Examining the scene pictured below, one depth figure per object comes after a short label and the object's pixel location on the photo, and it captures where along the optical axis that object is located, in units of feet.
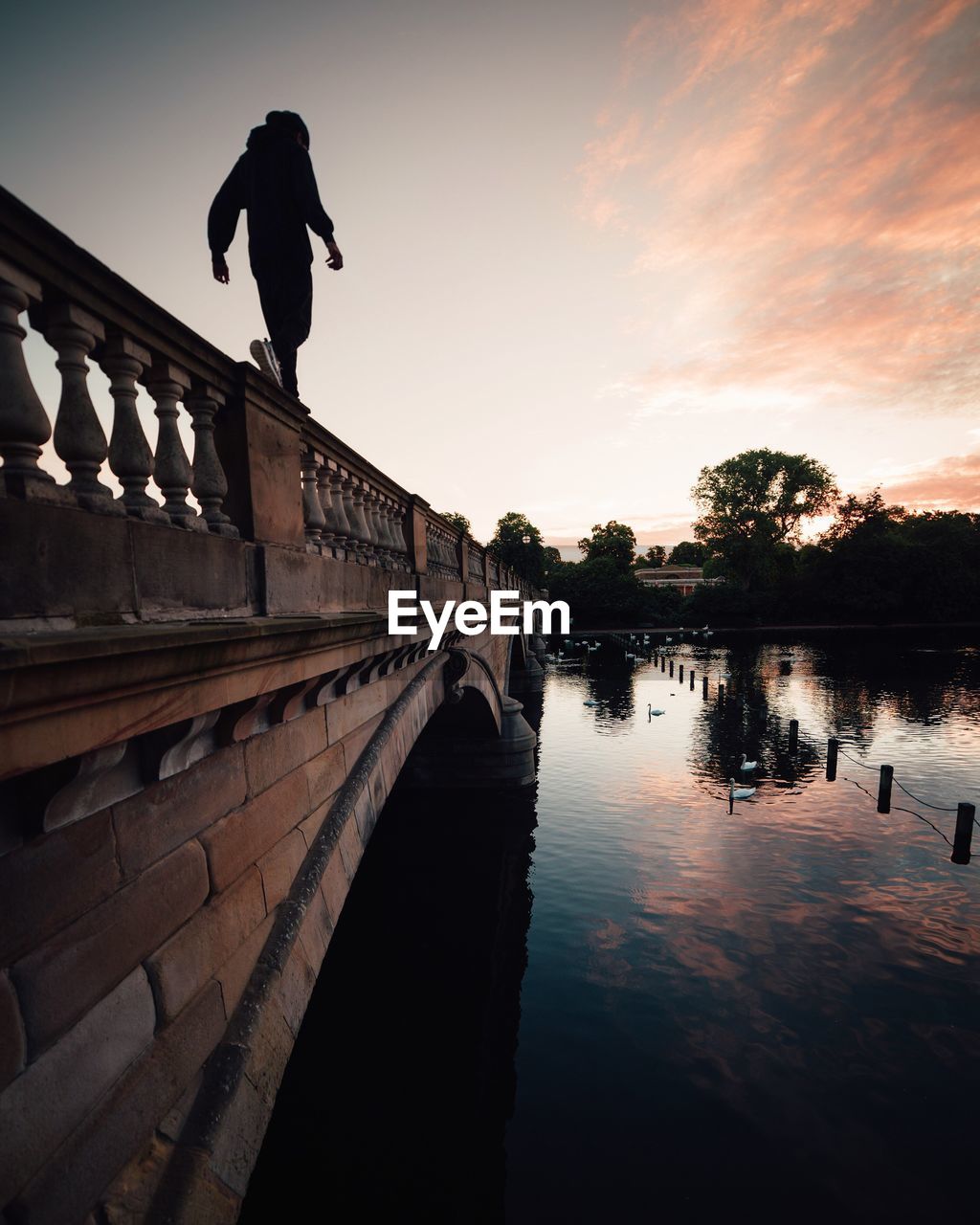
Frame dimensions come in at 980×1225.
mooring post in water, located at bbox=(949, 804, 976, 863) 46.19
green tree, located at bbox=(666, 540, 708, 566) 544.62
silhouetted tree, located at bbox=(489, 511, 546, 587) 308.36
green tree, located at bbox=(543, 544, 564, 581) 392.96
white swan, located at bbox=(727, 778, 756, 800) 62.39
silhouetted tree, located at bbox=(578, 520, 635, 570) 372.58
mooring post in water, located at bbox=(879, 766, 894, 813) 58.03
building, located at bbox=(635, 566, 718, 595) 505.66
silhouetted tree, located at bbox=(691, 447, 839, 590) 282.56
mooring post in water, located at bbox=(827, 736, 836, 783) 68.59
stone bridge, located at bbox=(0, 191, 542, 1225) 7.27
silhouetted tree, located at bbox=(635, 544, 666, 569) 574.56
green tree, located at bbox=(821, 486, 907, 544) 289.33
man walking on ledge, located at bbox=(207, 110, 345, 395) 17.98
